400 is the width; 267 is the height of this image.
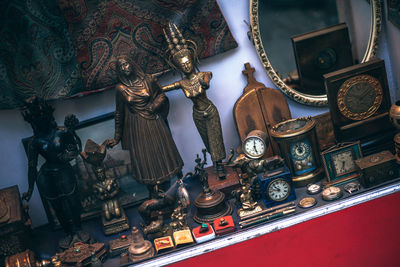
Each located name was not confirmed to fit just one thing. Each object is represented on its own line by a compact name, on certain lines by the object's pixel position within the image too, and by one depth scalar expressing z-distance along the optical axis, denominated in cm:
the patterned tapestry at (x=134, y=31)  308
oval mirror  325
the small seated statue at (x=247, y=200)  283
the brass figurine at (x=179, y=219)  285
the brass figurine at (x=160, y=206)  286
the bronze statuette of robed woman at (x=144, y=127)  301
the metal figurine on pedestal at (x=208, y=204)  288
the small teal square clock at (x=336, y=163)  292
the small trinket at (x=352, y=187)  276
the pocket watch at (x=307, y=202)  273
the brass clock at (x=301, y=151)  294
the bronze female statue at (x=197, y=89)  303
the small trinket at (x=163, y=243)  269
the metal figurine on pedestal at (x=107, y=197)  306
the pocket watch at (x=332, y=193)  272
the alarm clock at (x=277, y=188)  282
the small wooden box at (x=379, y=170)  274
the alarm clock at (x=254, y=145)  300
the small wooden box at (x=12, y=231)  280
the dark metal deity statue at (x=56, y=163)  287
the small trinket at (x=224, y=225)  269
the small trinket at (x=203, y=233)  269
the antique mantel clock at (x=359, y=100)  298
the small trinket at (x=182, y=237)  269
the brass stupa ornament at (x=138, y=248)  269
